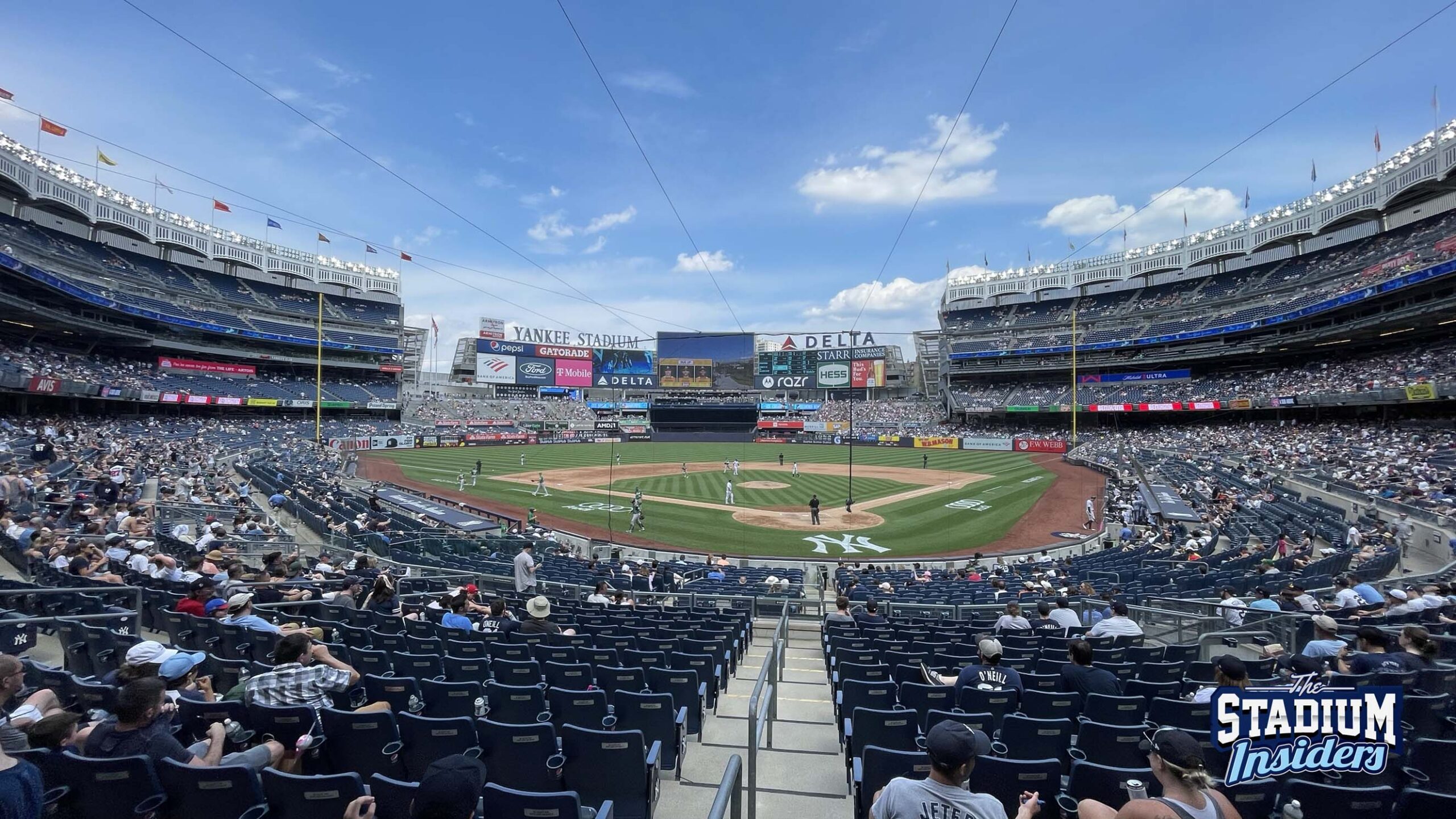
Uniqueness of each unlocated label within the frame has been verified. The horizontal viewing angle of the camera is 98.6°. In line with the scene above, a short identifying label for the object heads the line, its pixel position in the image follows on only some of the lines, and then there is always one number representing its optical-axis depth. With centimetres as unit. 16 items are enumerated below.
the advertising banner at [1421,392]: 3666
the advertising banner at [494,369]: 9238
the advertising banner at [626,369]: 9800
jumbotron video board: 9525
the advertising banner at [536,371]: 9462
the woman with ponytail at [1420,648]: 613
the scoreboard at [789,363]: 9475
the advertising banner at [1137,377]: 6875
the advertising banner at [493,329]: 9481
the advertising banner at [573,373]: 9694
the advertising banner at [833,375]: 9275
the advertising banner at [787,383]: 9481
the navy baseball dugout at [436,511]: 2316
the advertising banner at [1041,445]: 6334
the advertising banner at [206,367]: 6134
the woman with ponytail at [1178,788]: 304
